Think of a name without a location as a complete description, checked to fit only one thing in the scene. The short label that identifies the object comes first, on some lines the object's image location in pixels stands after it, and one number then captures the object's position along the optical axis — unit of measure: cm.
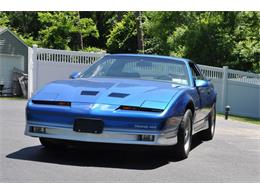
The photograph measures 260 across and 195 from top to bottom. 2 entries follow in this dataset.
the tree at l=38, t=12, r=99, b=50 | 3422
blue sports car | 653
